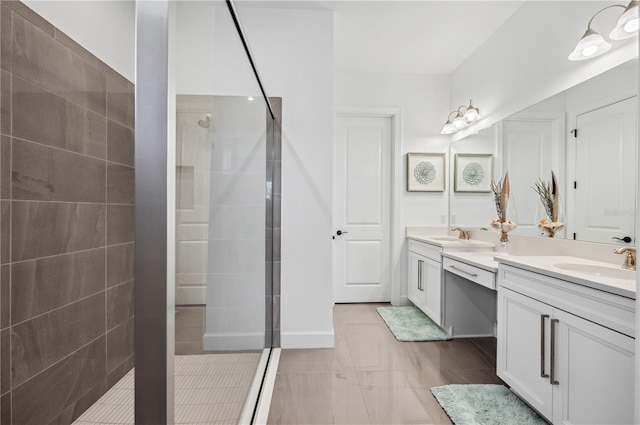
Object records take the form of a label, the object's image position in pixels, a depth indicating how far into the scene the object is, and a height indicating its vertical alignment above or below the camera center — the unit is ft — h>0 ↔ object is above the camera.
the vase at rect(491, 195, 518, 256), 7.64 -0.25
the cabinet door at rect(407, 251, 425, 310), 10.39 -2.40
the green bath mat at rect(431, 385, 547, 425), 5.21 -3.47
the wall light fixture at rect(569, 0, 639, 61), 5.06 +3.12
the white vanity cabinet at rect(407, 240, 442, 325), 9.08 -2.12
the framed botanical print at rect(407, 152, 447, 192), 11.87 +1.55
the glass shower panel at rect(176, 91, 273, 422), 2.35 -0.42
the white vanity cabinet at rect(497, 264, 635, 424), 3.87 -1.99
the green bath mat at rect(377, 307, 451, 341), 8.67 -3.48
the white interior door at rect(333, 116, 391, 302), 12.07 +0.10
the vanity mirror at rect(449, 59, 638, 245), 5.34 +1.23
